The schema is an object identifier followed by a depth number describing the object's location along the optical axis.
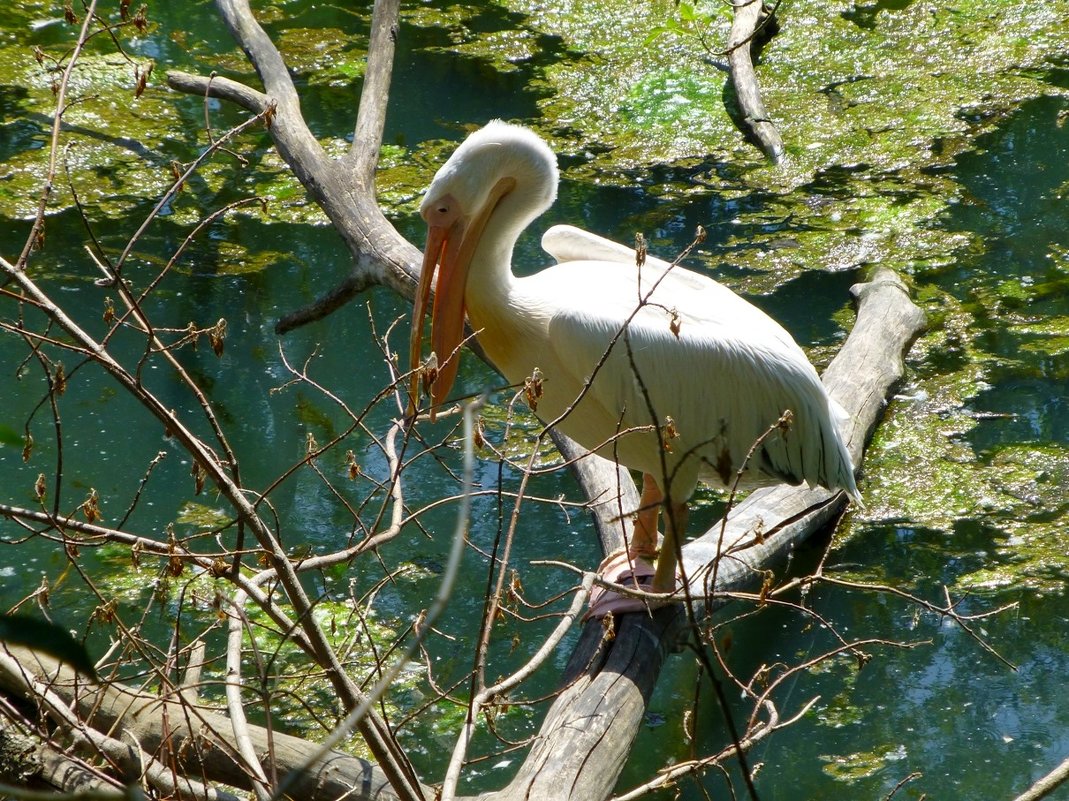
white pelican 6.02
